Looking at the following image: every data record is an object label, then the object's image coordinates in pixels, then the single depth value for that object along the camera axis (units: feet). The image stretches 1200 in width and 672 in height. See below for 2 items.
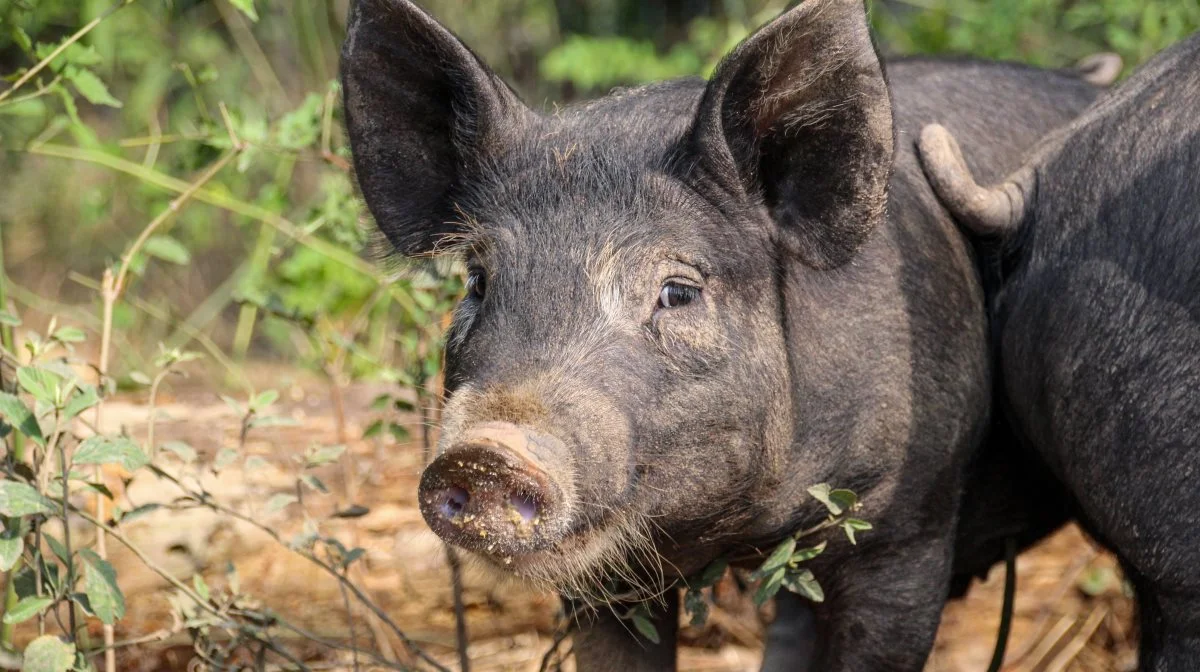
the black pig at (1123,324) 11.66
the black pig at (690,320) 11.03
